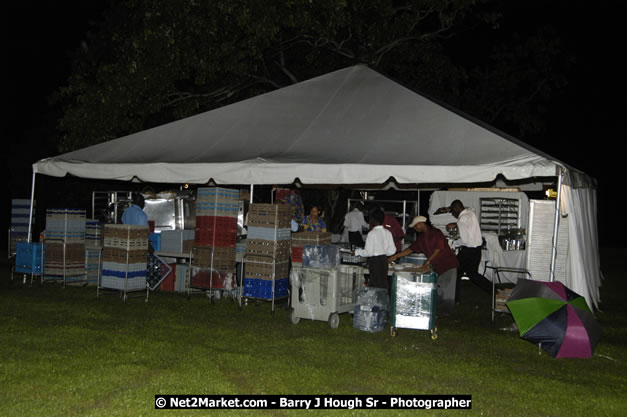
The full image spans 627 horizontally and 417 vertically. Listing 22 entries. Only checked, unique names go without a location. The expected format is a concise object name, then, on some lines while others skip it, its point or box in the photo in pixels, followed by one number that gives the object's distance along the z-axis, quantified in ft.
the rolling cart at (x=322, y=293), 27.86
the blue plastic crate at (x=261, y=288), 30.99
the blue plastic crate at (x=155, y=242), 36.06
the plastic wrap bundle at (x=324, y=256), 27.96
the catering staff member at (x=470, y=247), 33.91
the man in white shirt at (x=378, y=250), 28.04
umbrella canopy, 22.75
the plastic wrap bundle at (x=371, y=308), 27.20
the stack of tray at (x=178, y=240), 35.27
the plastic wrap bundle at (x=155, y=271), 34.68
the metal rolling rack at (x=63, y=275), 36.32
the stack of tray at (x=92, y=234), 37.42
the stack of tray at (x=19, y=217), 52.42
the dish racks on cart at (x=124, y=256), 31.99
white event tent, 28.37
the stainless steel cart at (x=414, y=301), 25.81
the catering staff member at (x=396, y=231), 38.83
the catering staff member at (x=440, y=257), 29.58
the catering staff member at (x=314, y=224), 35.91
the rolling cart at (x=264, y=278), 30.81
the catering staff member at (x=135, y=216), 33.53
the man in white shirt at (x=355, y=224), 50.78
